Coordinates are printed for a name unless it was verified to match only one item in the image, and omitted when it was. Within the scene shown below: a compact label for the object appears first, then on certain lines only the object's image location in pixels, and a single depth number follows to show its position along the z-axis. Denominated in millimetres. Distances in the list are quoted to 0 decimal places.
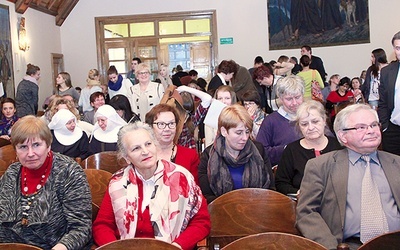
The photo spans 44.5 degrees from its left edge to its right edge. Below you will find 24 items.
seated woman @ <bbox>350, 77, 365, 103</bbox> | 9824
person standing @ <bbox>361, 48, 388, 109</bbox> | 6801
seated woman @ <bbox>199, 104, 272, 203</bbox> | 3422
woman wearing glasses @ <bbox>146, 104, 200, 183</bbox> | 3746
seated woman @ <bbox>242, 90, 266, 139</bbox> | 5184
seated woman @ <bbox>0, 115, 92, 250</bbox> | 2693
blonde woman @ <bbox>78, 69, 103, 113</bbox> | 8867
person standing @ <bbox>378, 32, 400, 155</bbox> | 4367
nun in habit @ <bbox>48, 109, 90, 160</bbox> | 5406
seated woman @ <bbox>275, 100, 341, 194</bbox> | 3535
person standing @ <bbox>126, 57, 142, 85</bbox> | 10823
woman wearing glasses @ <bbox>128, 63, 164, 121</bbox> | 6930
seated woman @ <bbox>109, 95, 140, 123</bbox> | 6355
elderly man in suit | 2652
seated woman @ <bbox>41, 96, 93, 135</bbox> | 6088
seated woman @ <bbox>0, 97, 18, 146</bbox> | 7790
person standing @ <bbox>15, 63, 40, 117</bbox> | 8828
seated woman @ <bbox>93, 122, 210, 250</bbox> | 2736
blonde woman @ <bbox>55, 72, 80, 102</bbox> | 9012
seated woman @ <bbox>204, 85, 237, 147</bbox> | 4941
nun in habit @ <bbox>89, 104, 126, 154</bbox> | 5375
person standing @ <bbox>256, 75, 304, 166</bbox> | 4125
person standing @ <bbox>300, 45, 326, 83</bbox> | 11195
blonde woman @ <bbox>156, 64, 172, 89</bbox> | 10812
